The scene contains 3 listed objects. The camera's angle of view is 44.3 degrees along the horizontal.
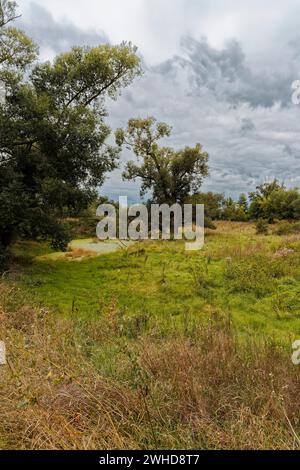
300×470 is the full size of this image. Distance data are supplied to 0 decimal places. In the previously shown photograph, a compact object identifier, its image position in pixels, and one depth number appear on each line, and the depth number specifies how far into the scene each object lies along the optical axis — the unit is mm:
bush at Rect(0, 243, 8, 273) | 14878
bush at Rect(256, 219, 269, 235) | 28609
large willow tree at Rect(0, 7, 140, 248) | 14992
